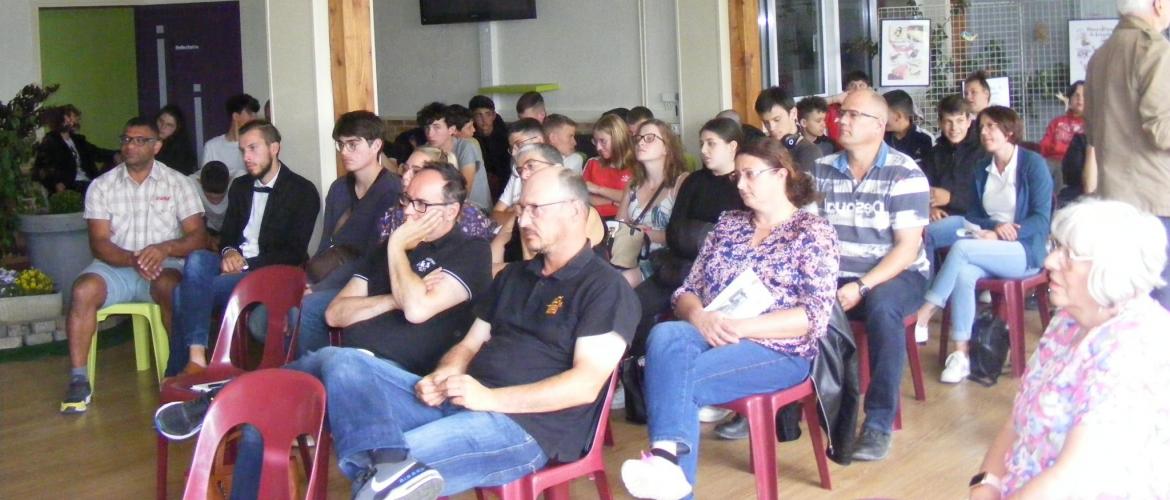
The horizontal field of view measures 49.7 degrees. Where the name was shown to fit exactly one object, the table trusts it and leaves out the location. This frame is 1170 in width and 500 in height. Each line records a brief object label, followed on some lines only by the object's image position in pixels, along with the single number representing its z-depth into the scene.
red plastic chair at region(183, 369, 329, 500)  2.88
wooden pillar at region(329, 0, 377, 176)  5.84
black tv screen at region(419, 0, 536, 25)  9.51
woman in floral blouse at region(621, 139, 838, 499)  3.40
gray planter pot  7.21
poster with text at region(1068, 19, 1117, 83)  7.76
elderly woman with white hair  2.13
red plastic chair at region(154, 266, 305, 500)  4.23
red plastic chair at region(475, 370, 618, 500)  3.01
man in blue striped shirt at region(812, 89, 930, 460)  4.26
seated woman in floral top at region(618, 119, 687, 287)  5.18
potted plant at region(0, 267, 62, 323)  6.89
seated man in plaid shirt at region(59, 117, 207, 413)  5.69
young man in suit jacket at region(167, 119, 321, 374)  5.39
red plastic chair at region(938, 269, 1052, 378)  5.16
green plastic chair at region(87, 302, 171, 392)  5.72
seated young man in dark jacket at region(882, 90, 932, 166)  6.74
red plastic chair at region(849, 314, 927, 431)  4.47
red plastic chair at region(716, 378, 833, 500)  3.55
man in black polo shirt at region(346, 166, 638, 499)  2.92
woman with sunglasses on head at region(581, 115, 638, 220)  6.01
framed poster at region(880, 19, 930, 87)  8.13
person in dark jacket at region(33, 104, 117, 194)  9.18
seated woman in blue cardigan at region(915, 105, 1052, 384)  5.15
